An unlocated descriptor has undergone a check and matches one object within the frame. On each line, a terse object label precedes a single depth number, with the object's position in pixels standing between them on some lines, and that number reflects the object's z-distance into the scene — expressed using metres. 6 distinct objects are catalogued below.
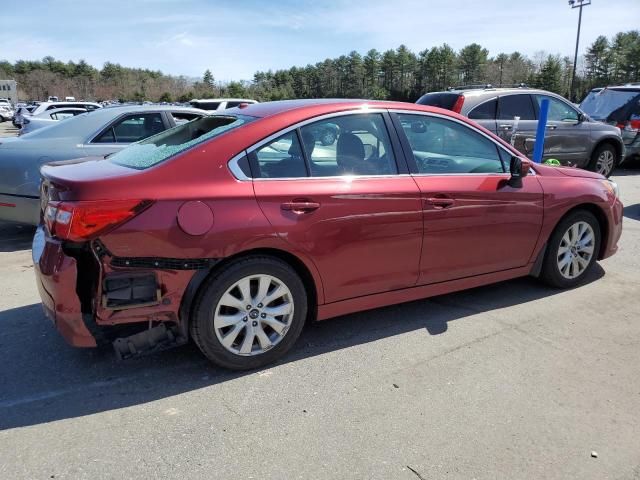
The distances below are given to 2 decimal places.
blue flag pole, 7.26
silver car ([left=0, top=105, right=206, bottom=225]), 5.84
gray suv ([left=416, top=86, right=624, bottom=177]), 8.91
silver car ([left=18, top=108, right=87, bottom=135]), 11.30
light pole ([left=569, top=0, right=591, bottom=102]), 46.49
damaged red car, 2.92
